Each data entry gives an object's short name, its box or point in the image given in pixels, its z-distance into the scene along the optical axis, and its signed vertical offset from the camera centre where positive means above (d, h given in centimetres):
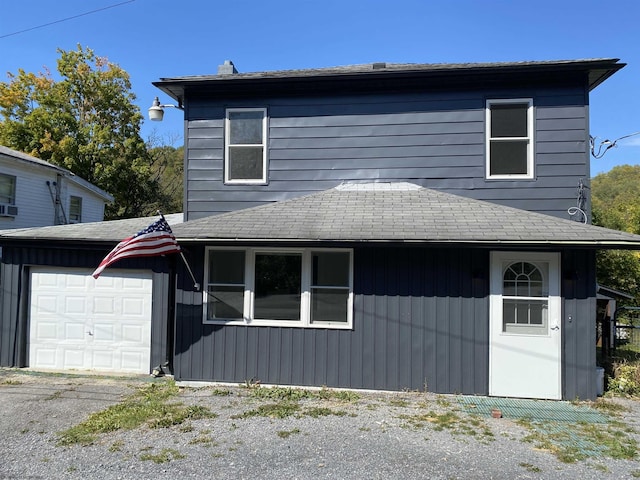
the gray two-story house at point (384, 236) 641 +25
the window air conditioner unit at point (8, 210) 1455 +119
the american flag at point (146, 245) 623 +4
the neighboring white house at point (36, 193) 1504 +201
